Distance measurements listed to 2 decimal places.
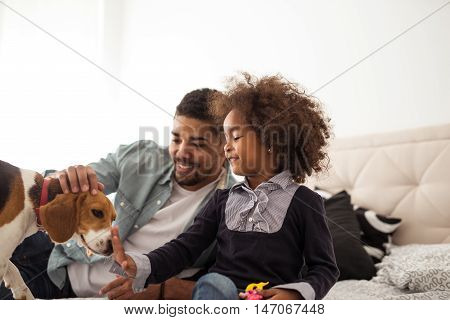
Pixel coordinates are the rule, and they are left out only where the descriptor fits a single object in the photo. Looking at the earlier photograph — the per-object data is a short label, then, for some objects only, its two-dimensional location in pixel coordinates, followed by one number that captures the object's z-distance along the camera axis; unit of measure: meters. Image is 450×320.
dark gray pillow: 1.22
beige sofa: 1.50
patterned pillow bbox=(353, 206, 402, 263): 1.42
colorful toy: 0.61
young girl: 0.67
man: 0.80
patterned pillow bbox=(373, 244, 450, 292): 0.99
